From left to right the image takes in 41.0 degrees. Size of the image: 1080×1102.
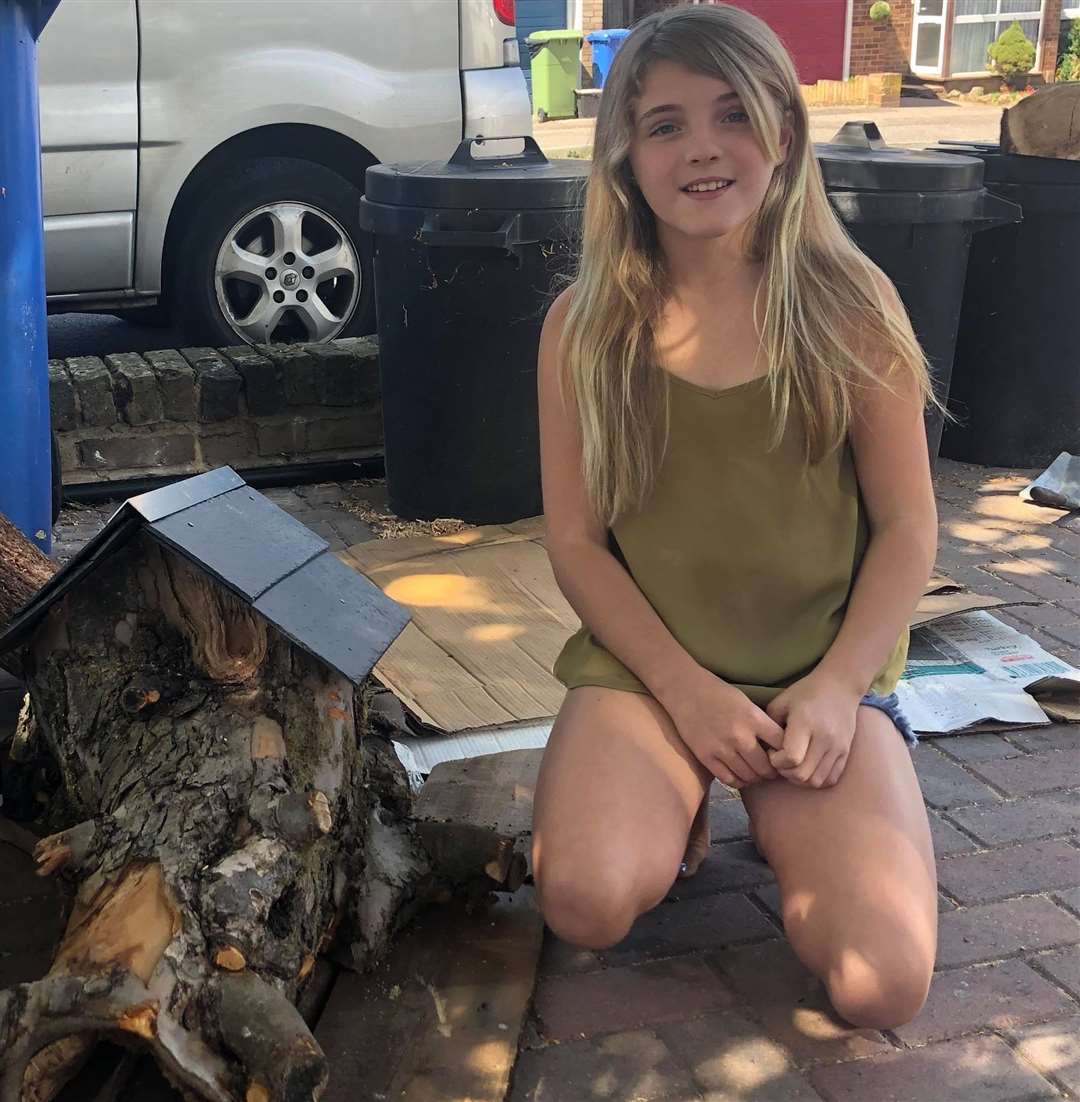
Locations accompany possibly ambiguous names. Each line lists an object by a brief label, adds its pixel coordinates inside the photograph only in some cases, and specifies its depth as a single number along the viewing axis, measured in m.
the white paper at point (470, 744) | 3.20
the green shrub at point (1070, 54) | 25.20
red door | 24.23
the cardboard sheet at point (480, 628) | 3.37
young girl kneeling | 2.33
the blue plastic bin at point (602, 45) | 21.86
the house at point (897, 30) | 24.27
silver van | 5.45
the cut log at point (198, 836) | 1.89
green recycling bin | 21.47
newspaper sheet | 3.33
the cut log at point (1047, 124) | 4.98
